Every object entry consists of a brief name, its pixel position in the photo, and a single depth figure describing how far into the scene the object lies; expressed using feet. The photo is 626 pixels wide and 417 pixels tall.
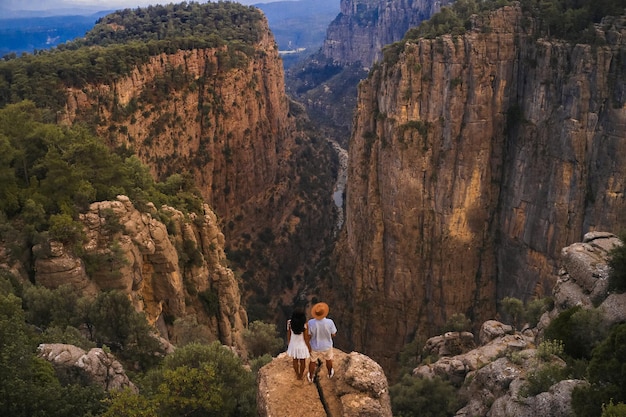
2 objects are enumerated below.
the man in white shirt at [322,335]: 37.42
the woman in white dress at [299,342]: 36.17
